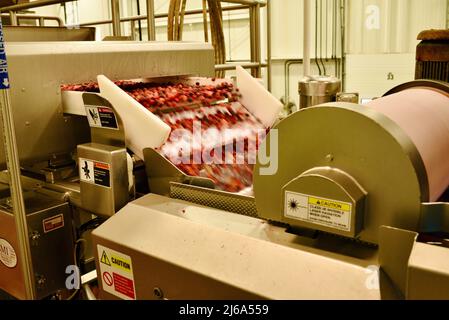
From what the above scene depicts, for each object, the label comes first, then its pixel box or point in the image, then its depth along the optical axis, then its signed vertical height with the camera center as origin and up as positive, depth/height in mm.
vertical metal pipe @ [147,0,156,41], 1872 +215
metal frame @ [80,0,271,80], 2497 +195
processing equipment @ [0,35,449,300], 698 -255
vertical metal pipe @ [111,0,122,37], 1795 +238
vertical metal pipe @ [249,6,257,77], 2662 +219
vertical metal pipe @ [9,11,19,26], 3119 +420
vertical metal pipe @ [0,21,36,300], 955 -236
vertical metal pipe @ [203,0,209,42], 2622 +271
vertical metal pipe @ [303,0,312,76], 2179 +111
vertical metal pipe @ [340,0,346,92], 4703 +248
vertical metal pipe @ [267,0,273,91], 2783 +146
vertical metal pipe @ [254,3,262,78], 2660 +246
